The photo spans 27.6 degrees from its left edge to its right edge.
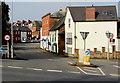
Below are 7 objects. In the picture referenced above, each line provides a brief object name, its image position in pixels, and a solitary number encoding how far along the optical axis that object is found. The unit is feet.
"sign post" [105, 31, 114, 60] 124.11
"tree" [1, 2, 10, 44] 140.49
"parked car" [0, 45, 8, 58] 101.39
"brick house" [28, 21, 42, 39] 443.45
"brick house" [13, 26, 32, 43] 391.08
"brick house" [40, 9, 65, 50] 212.23
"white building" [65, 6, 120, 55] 135.64
